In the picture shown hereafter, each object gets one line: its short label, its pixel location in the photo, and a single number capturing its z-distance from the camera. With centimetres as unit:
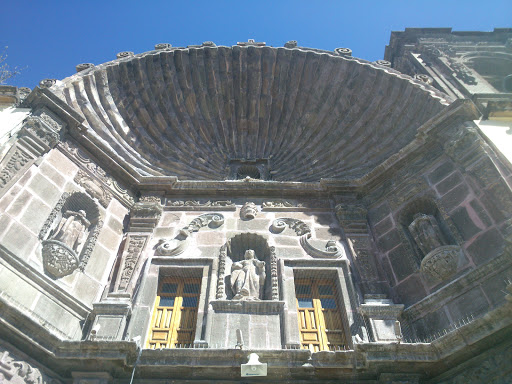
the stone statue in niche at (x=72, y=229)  858
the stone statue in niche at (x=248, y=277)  839
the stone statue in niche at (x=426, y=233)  872
